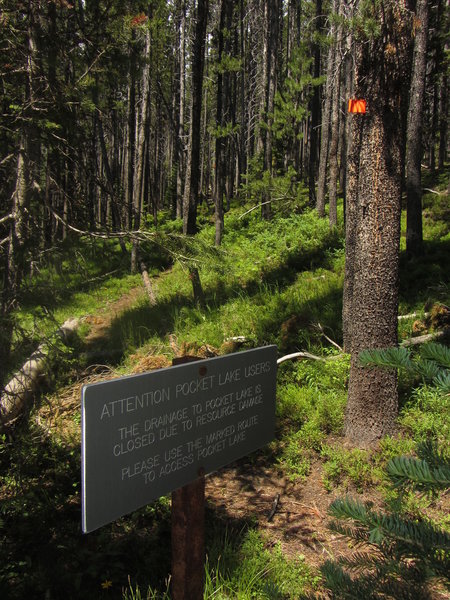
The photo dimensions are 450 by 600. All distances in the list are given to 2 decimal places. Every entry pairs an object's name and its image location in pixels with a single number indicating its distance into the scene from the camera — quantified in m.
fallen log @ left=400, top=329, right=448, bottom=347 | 6.33
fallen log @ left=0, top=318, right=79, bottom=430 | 5.42
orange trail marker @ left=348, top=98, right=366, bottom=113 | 5.14
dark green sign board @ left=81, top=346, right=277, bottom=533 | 1.93
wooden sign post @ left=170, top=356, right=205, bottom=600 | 2.46
